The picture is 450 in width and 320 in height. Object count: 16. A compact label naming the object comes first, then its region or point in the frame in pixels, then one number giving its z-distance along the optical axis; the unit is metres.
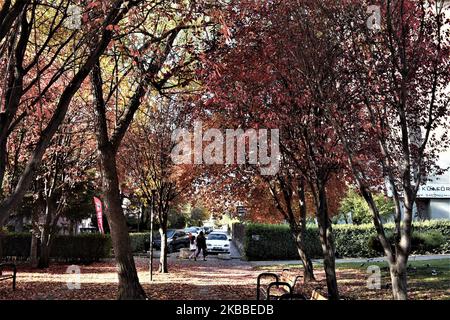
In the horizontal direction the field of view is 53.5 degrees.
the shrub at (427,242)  18.90
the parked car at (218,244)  31.17
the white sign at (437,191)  39.69
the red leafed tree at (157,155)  18.33
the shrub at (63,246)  23.28
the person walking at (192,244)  29.77
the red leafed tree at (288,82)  8.52
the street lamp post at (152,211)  15.48
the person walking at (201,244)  26.66
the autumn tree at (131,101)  10.01
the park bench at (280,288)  10.36
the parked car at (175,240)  34.50
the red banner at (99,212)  23.58
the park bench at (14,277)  12.25
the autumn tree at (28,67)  5.55
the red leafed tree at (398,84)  6.31
